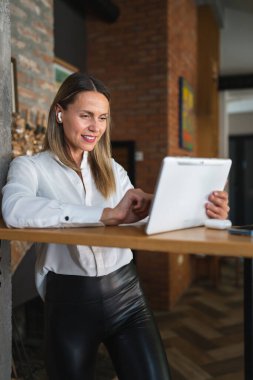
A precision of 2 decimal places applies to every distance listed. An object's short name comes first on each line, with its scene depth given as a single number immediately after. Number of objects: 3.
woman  1.30
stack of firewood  2.88
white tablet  0.92
